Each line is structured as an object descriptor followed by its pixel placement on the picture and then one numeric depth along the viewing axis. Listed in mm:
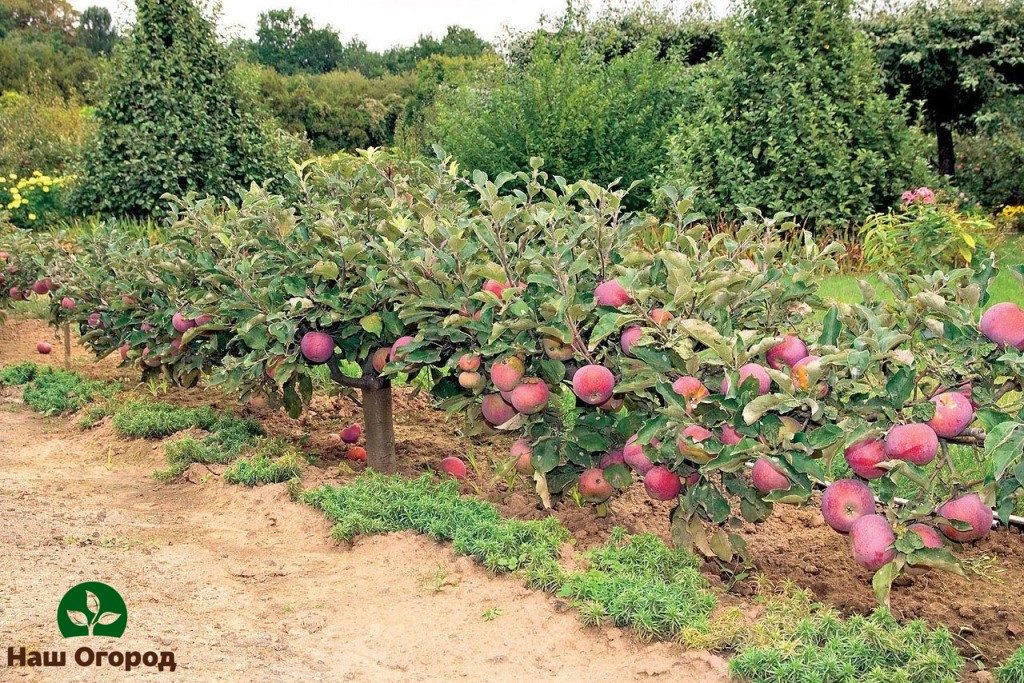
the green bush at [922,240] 6984
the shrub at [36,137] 14812
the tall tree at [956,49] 12812
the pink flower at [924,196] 7633
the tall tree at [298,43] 43969
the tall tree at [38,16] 37375
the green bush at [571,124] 9984
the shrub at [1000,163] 13078
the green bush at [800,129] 8430
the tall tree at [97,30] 39956
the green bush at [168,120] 8711
